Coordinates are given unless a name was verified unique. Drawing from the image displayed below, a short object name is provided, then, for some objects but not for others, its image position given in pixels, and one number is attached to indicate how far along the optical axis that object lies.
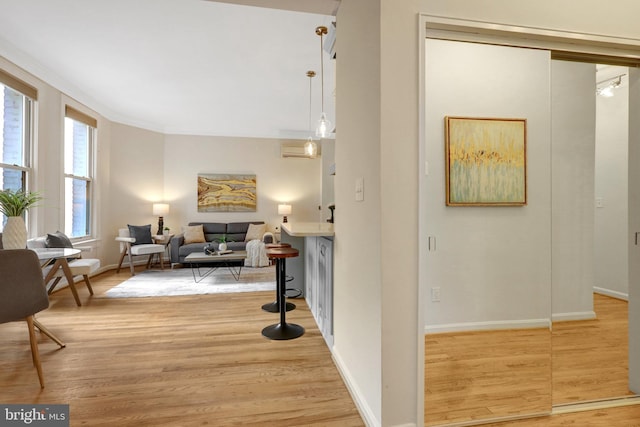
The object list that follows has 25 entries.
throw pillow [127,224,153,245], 5.43
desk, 2.85
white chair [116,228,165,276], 5.02
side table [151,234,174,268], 5.78
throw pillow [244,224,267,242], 6.36
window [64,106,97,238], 4.62
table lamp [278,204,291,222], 6.73
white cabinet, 2.37
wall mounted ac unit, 6.86
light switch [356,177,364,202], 1.64
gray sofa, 5.67
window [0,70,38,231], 3.51
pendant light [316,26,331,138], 3.46
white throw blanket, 5.68
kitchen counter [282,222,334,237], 2.27
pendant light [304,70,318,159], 4.41
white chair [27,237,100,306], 3.45
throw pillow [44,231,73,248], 3.46
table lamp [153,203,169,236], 6.09
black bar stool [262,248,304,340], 2.59
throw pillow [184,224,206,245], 6.05
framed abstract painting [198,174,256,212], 6.68
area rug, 4.02
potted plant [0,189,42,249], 2.50
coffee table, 4.58
